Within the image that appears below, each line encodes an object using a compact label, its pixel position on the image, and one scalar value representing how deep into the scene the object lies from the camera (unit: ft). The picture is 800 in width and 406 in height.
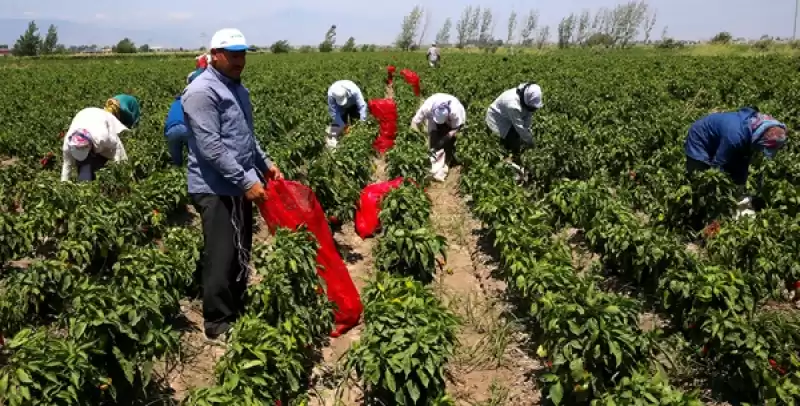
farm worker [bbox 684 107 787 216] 17.58
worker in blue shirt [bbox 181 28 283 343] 12.85
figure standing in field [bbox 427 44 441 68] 93.20
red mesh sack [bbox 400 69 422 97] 58.88
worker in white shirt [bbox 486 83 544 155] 26.48
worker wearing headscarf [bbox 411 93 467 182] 29.37
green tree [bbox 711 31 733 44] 151.49
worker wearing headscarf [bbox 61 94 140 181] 19.84
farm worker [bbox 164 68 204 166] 21.56
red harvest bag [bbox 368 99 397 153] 36.52
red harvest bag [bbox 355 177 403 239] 22.74
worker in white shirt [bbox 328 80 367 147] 32.22
